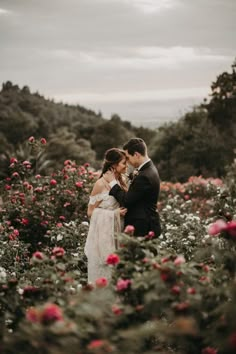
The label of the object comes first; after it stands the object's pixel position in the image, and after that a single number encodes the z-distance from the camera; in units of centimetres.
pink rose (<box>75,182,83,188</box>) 739
